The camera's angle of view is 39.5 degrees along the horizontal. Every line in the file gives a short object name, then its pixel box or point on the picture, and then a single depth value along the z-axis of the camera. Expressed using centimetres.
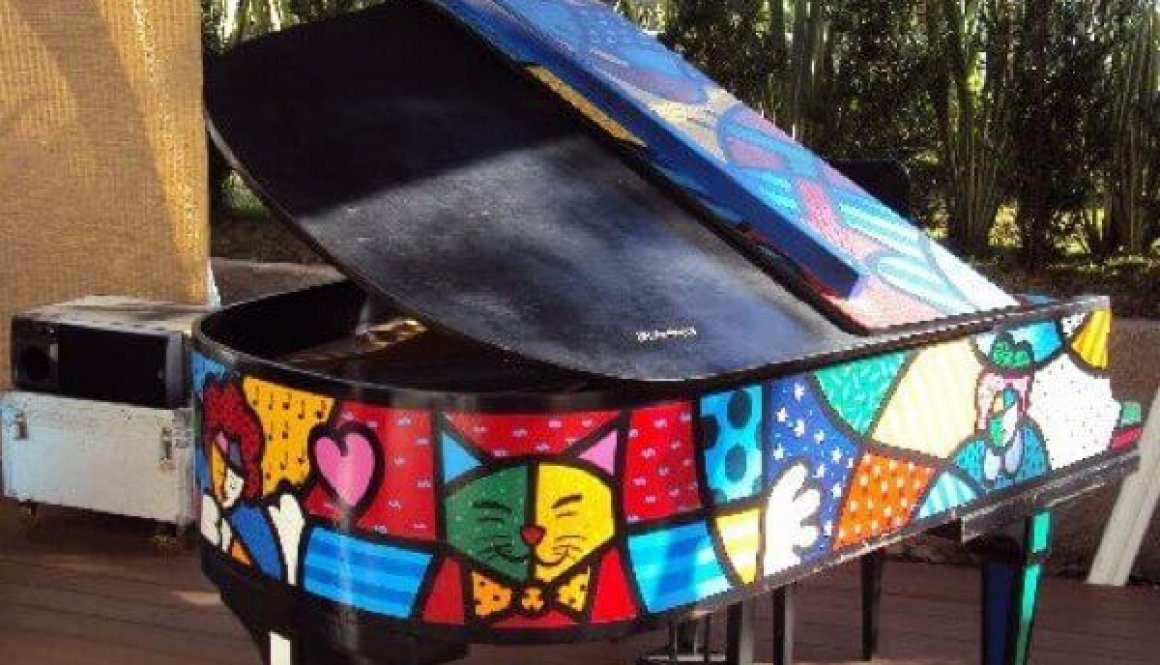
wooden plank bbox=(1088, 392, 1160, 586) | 332
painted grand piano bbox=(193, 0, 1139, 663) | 158
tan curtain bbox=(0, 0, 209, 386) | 391
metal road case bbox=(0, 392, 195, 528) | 352
